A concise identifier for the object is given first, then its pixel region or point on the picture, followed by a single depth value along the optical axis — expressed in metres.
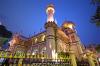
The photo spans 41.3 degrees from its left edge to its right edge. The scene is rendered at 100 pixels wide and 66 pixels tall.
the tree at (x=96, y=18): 10.32
